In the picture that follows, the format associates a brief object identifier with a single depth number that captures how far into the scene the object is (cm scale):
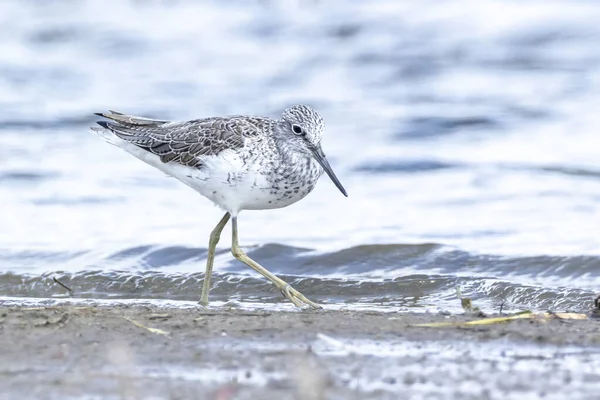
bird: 1571
